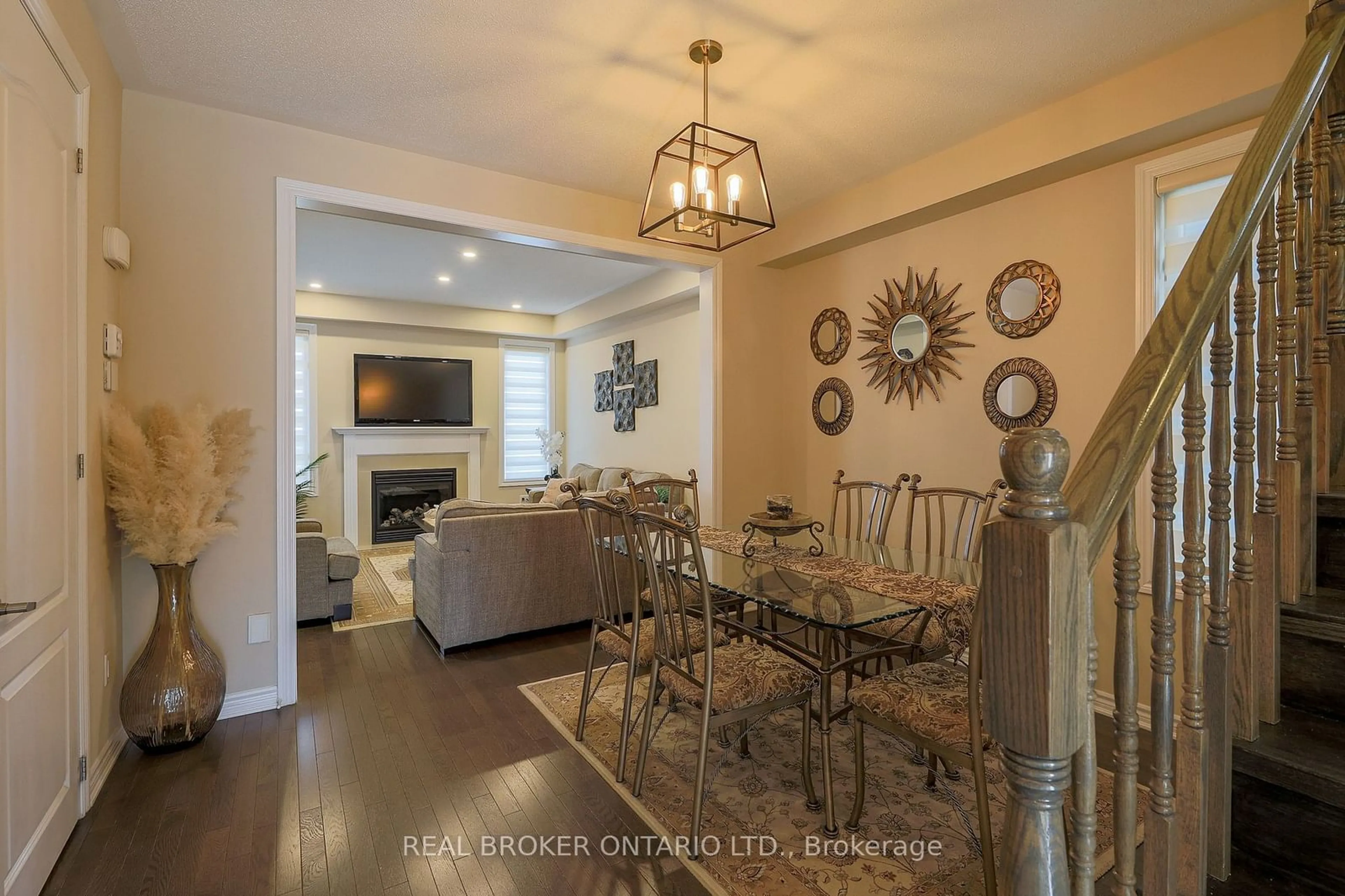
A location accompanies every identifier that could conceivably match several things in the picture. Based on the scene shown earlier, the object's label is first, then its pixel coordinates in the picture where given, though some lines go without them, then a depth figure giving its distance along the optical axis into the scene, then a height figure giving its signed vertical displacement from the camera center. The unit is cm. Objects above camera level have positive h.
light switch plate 241 +40
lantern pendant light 230 +112
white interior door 155 -3
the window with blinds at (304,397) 673 +50
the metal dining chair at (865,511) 299 -34
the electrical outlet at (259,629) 294 -86
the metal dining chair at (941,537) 243 -43
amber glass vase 249 -97
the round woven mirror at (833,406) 421 +28
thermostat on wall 240 +76
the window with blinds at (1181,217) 262 +100
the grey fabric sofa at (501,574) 359 -77
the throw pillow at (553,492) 509 -41
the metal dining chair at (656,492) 321 -26
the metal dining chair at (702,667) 192 -74
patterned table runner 198 -46
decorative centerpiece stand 255 -32
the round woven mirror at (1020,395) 314 +28
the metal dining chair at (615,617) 221 -68
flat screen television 709 +62
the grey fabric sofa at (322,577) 407 -88
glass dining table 194 -48
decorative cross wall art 648 +65
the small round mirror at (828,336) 430 +77
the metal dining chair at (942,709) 162 -76
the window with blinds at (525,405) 796 +52
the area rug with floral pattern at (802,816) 182 -123
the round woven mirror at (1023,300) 312 +76
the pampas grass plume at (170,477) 239 -13
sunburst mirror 358 +66
